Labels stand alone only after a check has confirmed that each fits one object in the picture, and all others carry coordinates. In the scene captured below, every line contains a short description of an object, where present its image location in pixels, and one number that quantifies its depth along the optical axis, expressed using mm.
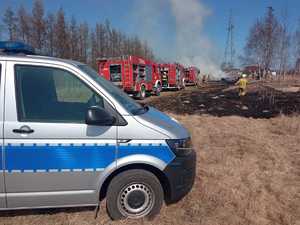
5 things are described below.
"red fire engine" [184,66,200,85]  30342
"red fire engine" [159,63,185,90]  22901
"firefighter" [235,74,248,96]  15704
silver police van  2477
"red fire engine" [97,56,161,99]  15426
